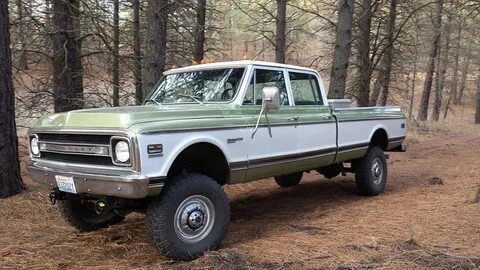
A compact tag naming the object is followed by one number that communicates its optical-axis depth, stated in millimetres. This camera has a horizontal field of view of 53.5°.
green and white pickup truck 4289
